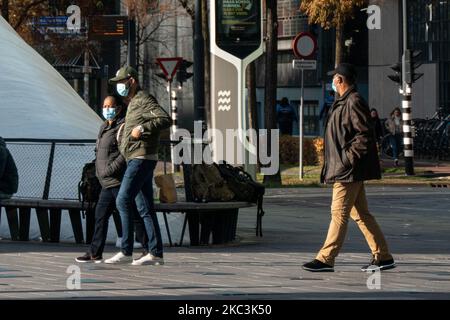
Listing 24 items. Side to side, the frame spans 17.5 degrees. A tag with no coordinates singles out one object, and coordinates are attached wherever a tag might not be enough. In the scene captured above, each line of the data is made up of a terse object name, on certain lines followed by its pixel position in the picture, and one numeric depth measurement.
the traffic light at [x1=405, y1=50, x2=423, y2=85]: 34.31
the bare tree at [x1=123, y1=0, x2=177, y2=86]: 59.62
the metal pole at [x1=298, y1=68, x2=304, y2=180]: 31.95
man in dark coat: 12.91
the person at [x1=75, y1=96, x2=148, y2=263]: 14.05
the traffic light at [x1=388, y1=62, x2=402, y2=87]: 35.03
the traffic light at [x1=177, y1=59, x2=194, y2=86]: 38.66
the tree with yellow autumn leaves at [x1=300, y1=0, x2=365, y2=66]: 35.84
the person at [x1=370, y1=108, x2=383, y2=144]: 39.86
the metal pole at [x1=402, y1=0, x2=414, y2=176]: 34.28
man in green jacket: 13.59
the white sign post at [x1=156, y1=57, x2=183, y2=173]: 37.91
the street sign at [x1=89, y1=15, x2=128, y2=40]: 41.25
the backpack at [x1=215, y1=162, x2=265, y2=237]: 16.45
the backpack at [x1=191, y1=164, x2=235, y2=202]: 16.33
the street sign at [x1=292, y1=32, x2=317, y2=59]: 32.59
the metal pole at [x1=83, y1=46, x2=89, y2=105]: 43.66
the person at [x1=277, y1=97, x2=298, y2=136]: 44.50
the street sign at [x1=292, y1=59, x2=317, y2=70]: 32.00
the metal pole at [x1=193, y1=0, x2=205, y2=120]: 35.22
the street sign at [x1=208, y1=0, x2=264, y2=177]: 25.86
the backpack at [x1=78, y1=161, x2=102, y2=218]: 15.73
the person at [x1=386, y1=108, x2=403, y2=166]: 39.12
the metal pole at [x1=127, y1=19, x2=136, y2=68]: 40.23
